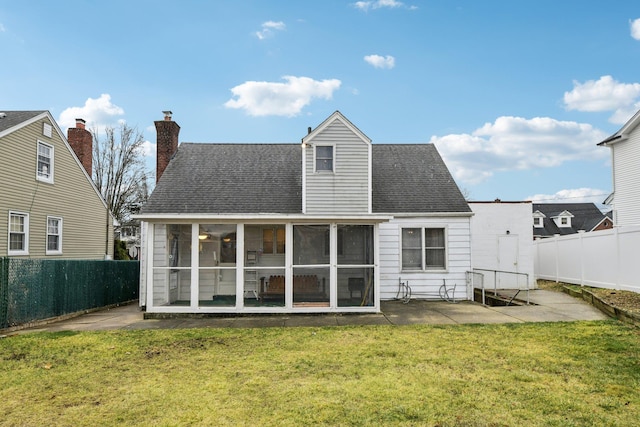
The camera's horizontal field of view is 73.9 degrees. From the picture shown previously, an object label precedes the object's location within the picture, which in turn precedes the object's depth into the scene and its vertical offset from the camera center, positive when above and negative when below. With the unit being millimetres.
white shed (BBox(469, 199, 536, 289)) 16609 -15
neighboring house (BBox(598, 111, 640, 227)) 19109 +3187
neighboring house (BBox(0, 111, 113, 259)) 15039 +1895
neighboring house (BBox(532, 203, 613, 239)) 45188 +2366
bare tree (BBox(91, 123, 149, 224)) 38500 +6384
